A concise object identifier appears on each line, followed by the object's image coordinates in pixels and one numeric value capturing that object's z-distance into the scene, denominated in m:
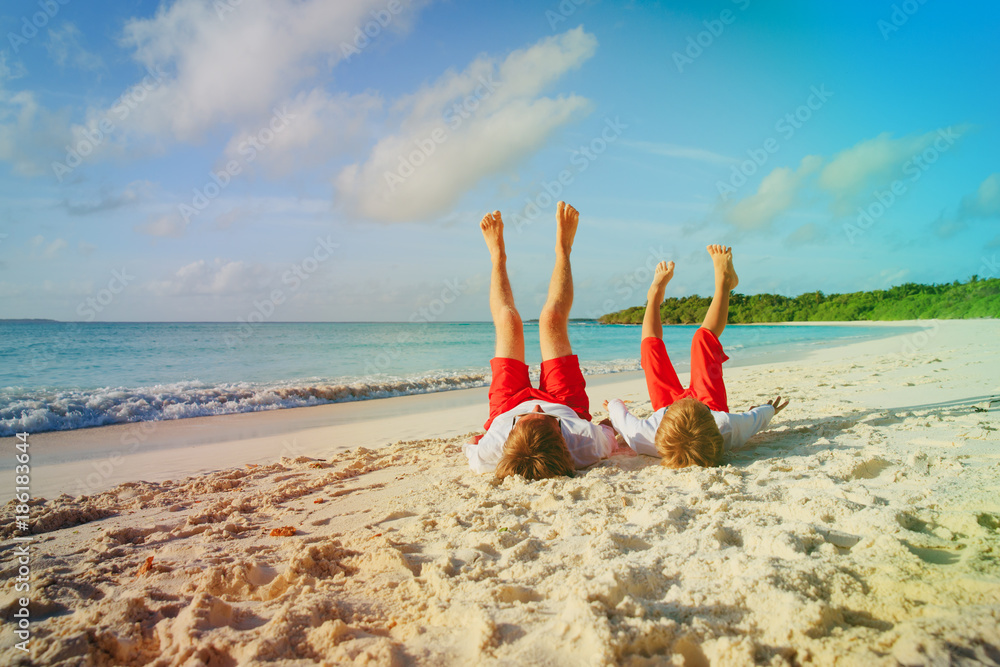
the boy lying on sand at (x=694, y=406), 3.20
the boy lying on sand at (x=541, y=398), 3.10
